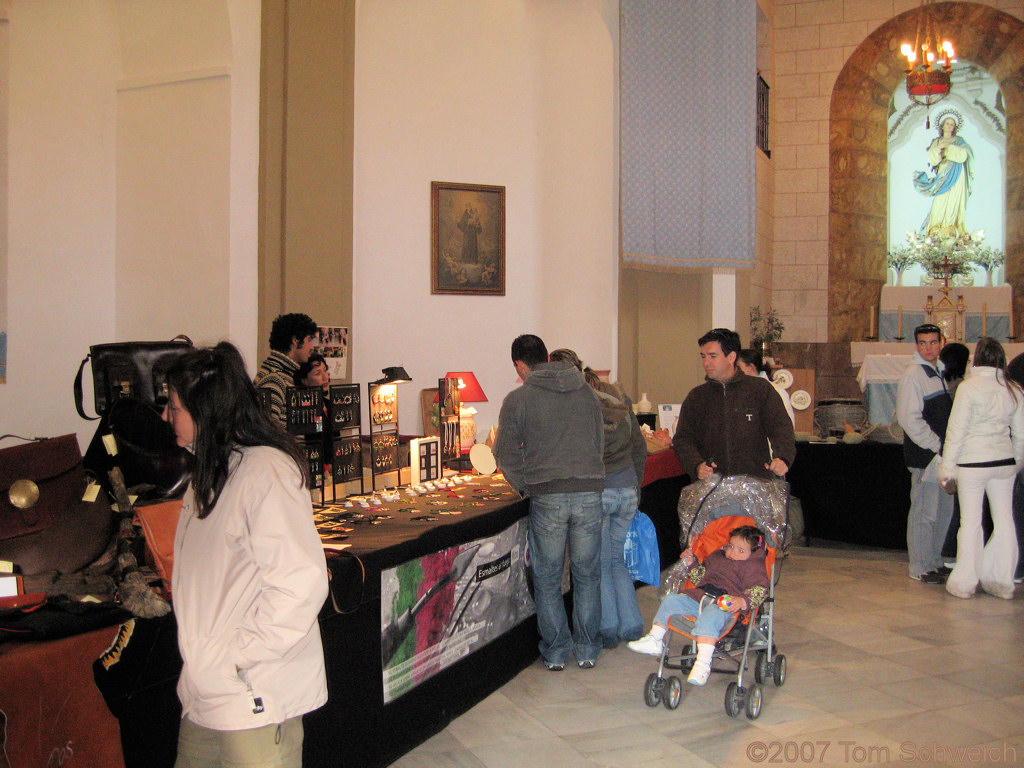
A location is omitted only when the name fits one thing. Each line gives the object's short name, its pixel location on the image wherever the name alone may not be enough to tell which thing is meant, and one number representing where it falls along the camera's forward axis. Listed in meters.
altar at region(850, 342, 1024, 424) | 11.06
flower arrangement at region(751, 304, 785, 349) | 12.48
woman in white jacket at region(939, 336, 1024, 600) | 5.57
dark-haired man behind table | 4.36
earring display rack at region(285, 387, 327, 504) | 3.79
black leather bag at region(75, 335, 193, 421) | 4.02
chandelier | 11.66
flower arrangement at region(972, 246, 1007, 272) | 13.69
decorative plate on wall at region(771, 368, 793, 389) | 8.29
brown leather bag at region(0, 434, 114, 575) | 2.74
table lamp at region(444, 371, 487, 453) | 5.56
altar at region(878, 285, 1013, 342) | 12.89
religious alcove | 13.32
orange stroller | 3.90
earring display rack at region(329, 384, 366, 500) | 4.01
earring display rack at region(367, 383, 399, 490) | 4.38
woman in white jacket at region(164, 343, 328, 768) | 1.88
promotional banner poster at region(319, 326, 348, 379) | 6.84
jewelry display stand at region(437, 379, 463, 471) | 5.15
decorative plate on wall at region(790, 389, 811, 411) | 8.66
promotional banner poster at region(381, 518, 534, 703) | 3.39
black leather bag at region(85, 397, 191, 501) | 3.21
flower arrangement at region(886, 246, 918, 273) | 13.97
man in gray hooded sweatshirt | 4.26
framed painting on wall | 7.88
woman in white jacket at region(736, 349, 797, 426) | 6.18
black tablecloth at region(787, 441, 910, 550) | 7.05
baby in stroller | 3.96
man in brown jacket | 4.64
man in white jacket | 6.11
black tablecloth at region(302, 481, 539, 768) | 2.99
